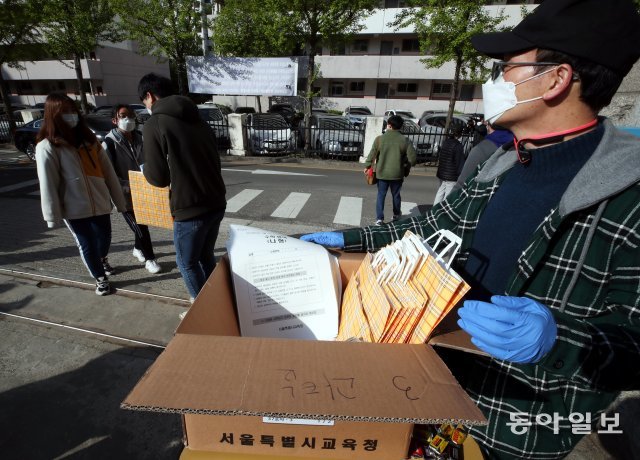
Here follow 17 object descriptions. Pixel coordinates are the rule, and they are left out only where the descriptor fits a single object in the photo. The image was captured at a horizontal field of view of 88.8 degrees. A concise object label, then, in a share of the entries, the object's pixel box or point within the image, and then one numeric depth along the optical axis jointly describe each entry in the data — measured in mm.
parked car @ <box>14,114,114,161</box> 11039
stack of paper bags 937
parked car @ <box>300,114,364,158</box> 12500
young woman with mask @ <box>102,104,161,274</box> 3756
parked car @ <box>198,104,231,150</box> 12992
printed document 1326
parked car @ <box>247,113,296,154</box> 12648
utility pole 15103
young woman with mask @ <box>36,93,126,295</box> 2979
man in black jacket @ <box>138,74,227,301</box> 2371
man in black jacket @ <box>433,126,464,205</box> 5484
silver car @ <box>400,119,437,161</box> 12181
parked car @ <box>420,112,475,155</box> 11906
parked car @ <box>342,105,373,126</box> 23203
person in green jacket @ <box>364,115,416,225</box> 5656
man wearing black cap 917
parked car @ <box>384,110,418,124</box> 21678
